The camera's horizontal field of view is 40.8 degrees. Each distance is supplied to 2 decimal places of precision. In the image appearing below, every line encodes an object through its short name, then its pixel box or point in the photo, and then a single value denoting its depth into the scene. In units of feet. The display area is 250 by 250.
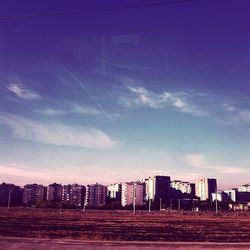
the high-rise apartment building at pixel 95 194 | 602.85
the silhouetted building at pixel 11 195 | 575.38
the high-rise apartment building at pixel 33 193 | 626.23
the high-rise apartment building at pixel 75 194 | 602.85
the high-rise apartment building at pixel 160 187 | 624.18
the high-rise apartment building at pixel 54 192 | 633.61
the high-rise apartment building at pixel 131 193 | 591.37
